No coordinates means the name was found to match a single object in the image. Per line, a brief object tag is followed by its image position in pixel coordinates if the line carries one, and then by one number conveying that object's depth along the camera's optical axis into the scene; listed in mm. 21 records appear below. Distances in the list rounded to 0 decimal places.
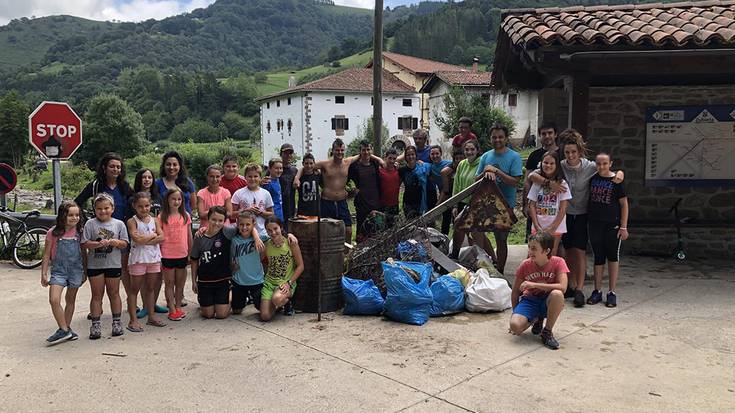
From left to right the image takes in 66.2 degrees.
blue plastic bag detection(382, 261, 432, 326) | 5215
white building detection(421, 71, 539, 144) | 44481
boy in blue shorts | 4566
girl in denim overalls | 4770
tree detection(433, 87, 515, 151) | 29891
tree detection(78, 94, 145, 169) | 53719
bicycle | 8281
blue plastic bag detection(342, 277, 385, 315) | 5457
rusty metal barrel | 5641
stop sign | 7719
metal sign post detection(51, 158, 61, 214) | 7992
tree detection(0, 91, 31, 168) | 50156
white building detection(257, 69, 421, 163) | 48094
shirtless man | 7027
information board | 7953
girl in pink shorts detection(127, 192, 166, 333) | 5145
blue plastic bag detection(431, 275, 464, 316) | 5461
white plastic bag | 5543
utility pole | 9812
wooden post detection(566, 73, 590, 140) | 6891
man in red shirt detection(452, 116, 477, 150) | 7607
